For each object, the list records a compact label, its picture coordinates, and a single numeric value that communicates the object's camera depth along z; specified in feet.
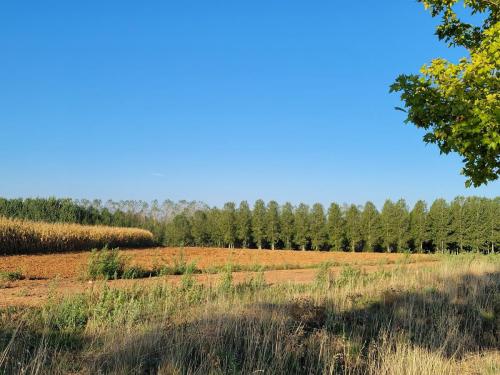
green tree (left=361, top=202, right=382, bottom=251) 184.34
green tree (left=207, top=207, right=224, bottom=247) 206.06
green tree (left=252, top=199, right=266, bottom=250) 200.23
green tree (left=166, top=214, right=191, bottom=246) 206.28
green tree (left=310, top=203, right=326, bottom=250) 191.83
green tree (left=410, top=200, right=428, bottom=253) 182.19
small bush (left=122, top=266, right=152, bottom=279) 52.59
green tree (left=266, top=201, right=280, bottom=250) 198.49
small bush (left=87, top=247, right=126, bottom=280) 52.42
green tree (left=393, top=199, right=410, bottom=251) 180.86
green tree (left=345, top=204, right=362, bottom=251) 188.14
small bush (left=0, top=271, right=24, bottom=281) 50.27
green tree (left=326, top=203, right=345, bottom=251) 188.65
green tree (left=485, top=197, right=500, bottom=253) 177.37
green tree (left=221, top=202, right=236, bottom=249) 202.45
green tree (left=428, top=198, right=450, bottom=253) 181.27
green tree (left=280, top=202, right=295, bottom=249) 198.39
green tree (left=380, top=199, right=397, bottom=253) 182.09
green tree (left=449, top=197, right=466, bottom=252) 180.34
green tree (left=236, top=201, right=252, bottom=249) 201.77
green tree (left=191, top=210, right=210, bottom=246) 209.67
